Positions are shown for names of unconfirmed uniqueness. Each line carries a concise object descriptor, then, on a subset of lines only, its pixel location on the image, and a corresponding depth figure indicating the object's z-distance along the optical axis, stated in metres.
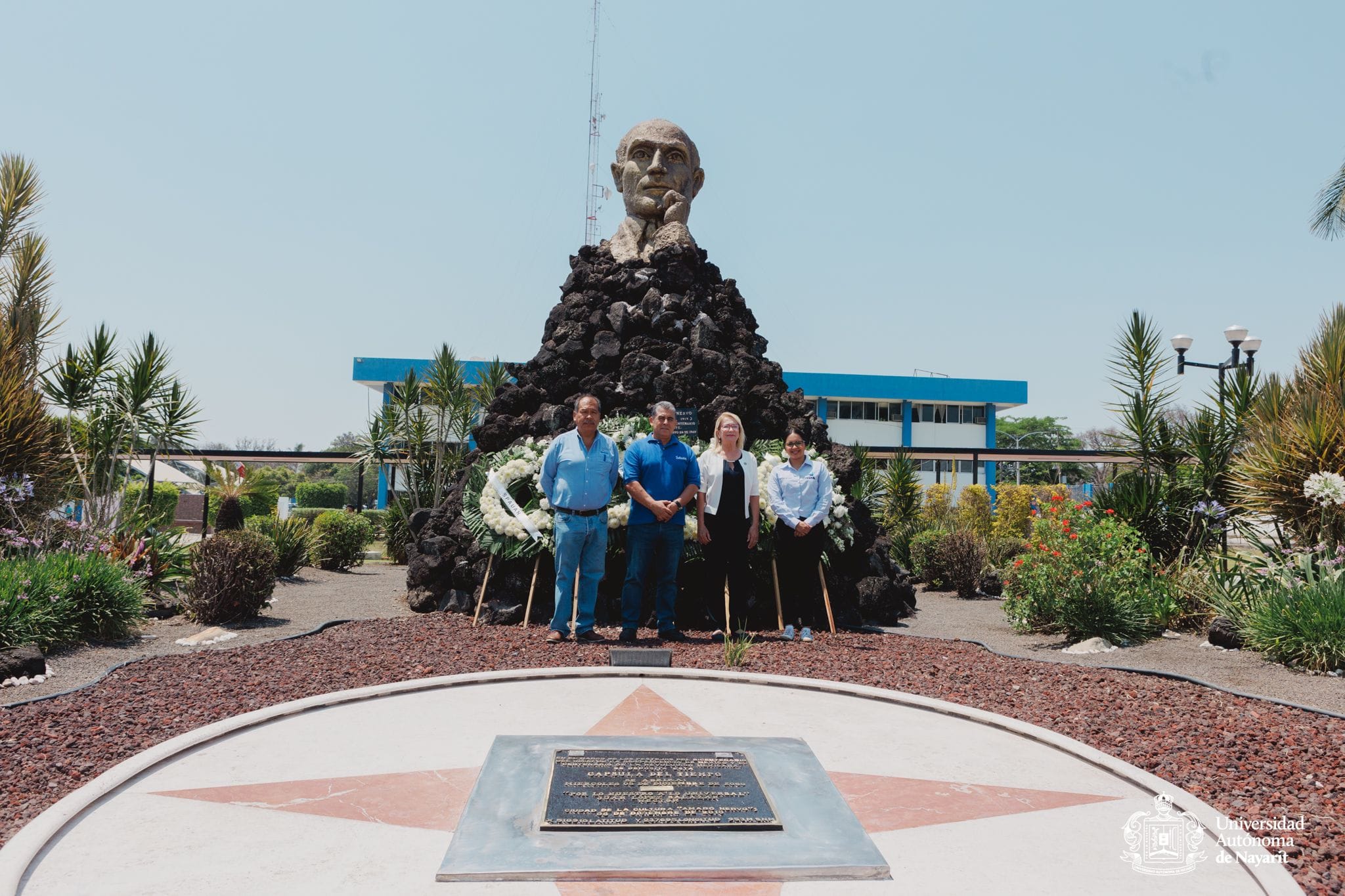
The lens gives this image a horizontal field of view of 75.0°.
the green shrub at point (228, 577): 9.10
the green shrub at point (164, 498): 17.25
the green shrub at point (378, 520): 24.81
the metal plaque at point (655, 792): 2.96
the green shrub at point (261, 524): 14.90
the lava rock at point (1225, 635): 7.92
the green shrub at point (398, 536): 18.67
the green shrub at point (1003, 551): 15.72
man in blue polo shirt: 6.82
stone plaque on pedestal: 2.67
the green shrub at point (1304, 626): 6.60
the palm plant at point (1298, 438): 8.42
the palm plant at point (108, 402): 10.92
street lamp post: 15.37
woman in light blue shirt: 7.21
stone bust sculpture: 10.31
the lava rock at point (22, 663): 5.96
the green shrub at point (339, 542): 16.55
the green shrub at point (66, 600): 6.88
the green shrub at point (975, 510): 18.59
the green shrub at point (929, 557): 15.07
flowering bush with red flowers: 8.44
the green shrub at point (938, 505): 18.80
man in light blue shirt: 6.77
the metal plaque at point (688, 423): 8.73
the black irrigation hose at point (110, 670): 4.91
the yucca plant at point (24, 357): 9.66
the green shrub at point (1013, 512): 19.30
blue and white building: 43.53
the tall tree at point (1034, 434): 71.69
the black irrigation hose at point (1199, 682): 5.16
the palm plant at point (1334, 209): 20.25
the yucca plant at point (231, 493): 12.60
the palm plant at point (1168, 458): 10.29
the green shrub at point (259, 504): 26.88
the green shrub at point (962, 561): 14.22
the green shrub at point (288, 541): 14.28
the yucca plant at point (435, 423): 19.31
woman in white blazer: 6.99
